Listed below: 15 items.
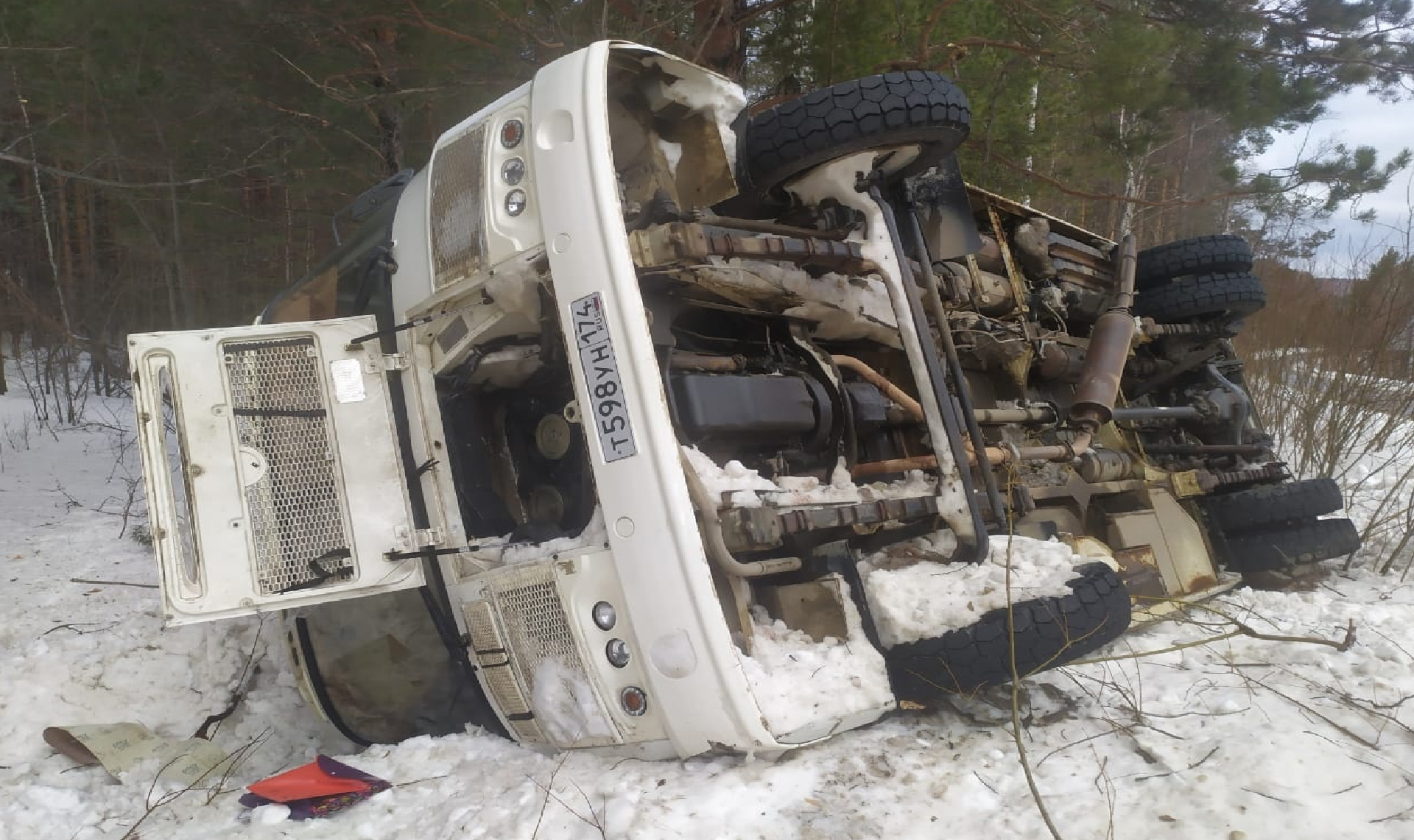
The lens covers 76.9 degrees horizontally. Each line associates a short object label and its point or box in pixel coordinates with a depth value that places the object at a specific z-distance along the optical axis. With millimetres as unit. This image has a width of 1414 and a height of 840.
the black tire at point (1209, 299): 5141
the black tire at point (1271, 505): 4684
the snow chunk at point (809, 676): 2254
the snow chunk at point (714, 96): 2908
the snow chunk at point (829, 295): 2908
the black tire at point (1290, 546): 4613
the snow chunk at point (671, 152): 3027
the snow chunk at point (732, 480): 2348
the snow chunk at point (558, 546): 2381
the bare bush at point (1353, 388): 6547
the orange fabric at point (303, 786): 2361
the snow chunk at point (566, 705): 2416
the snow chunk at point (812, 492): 2534
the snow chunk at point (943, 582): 2621
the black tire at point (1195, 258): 5258
